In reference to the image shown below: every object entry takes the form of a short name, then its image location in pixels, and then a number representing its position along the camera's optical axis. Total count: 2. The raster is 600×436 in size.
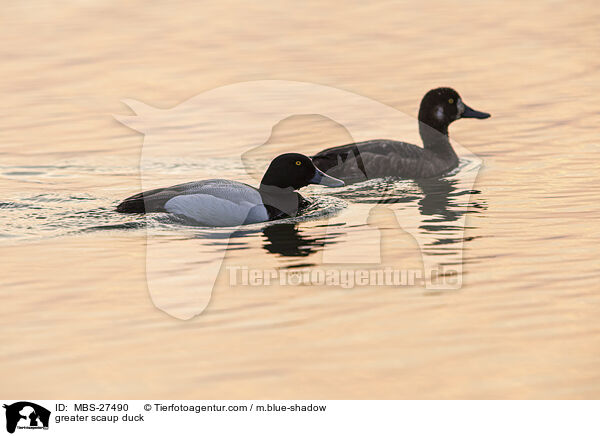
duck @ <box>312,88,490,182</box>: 12.91
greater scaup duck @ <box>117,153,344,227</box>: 10.35
